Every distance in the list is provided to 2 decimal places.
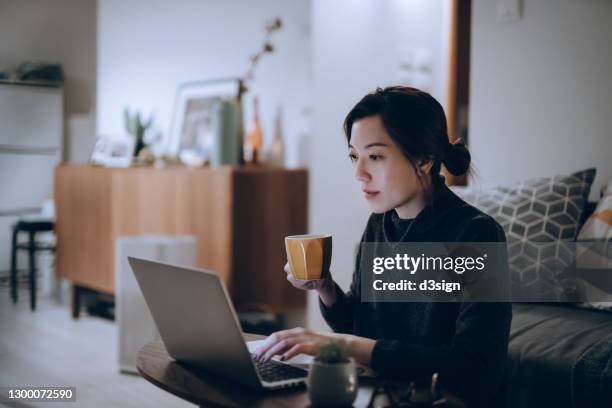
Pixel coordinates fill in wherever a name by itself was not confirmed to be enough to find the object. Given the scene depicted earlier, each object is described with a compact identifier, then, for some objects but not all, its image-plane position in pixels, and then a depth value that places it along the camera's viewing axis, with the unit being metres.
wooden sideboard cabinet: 3.06
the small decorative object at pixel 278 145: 3.41
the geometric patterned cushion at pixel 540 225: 1.94
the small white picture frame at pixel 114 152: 3.97
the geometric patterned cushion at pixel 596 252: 1.86
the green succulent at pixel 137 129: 3.95
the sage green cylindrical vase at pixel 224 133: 3.19
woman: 0.96
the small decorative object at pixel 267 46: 3.34
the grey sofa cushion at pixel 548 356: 1.54
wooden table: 0.89
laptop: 0.90
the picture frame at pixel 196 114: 3.63
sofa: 1.52
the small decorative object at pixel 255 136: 3.36
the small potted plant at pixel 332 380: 0.82
